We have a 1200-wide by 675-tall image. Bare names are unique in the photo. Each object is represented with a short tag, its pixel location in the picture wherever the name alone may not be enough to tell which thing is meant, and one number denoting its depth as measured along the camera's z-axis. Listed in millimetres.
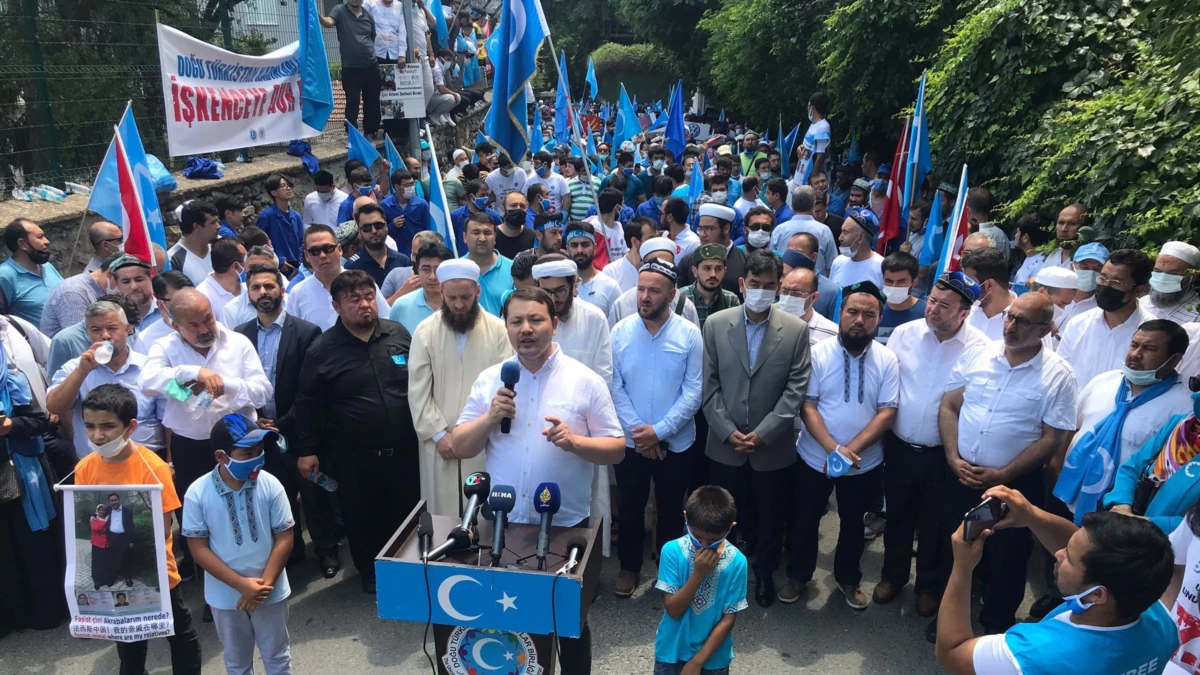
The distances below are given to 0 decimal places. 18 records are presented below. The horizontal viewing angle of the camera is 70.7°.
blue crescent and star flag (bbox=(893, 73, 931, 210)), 8164
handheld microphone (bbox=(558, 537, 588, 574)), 3049
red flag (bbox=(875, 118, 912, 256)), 8508
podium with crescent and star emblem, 2973
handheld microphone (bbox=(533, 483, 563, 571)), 3213
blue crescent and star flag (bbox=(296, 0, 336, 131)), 9227
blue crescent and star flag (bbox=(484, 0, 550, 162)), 7574
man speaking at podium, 3850
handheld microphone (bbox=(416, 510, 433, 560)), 3242
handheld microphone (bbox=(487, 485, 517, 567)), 3180
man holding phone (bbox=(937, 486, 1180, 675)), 2445
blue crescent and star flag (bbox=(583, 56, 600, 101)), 20781
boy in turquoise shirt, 3408
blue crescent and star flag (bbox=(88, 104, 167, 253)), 5988
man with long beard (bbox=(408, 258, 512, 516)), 4746
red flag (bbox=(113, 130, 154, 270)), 5914
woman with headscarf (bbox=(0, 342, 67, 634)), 4539
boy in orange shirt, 3835
